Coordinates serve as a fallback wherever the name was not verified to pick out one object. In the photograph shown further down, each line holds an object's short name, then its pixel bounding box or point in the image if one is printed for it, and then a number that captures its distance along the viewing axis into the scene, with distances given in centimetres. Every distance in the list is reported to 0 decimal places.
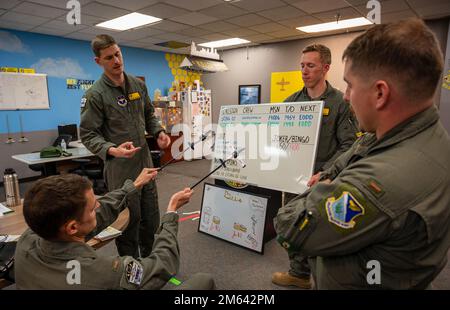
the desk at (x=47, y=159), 376
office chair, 423
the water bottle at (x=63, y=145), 466
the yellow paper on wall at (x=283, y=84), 668
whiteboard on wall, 497
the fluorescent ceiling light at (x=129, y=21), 445
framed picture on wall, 738
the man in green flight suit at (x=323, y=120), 196
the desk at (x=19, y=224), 131
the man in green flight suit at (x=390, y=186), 65
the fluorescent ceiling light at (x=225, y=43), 650
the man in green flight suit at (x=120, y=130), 190
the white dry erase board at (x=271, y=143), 207
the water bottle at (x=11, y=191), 186
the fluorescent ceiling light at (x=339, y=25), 493
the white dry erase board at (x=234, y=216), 265
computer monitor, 543
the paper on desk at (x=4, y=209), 169
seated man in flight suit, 90
